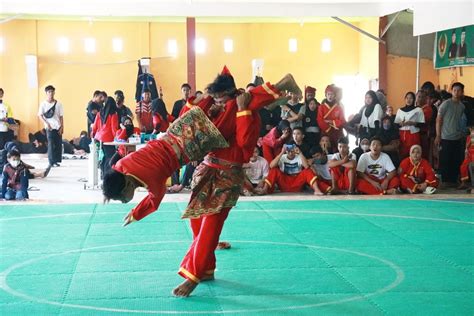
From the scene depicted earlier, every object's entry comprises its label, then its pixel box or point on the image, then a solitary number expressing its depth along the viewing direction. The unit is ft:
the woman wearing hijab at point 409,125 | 35.94
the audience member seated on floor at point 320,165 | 34.40
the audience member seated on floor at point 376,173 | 33.53
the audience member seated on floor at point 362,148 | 35.19
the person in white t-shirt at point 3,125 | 43.52
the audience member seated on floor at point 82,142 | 64.59
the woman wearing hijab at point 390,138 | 35.29
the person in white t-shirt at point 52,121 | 41.91
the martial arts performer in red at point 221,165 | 16.01
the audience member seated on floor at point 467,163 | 35.09
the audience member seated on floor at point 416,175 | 33.58
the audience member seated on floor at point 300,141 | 34.55
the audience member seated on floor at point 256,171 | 34.22
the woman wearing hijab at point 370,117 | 36.37
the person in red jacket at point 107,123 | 36.83
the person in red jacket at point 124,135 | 35.68
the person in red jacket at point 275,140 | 34.88
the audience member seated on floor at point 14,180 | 31.16
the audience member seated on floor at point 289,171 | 34.17
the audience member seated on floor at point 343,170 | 33.63
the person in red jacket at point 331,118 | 36.99
